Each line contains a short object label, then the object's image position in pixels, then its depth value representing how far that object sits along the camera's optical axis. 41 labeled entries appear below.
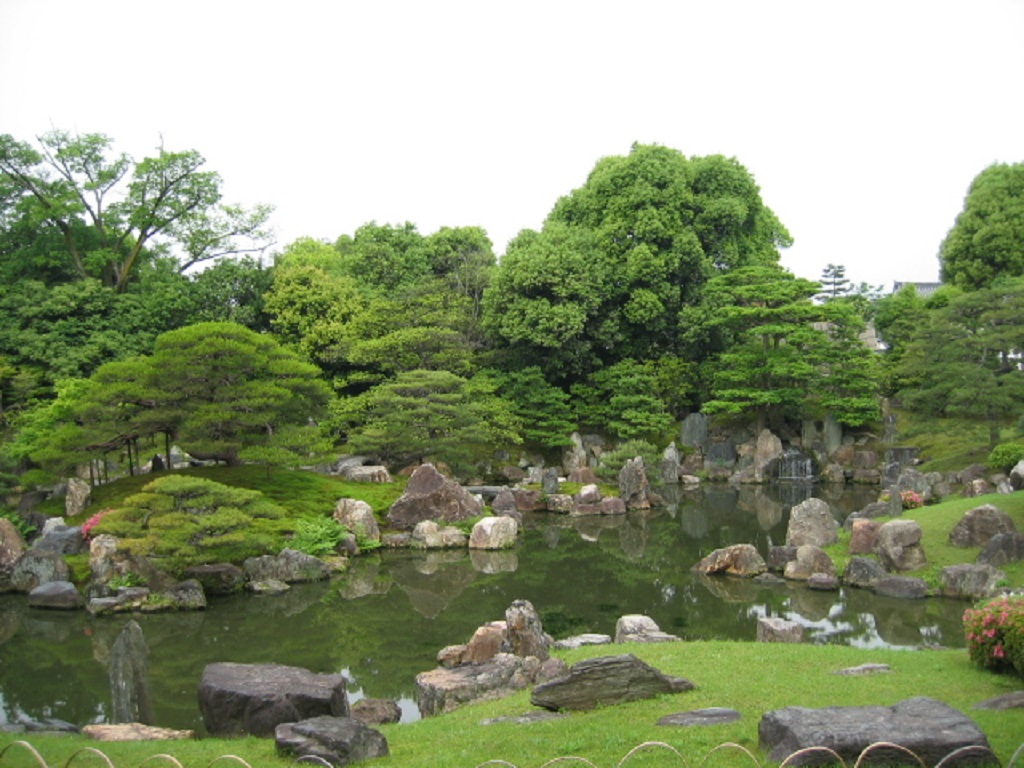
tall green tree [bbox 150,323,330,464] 23.88
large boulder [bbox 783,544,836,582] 20.02
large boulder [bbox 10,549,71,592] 20.59
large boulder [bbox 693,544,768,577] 21.05
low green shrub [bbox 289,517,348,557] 22.95
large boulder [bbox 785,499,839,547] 21.84
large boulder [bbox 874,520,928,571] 19.38
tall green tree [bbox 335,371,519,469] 30.89
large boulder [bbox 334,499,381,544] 24.92
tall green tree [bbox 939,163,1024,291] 43.25
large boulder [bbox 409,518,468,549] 25.38
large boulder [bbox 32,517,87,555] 21.61
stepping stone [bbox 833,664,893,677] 11.25
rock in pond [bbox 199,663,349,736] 10.31
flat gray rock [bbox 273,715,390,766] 8.57
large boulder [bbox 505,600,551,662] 13.84
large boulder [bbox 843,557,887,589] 19.09
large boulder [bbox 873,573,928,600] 18.14
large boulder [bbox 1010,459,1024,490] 23.52
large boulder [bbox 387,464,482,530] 26.48
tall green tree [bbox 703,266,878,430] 38.31
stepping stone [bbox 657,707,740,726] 8.75
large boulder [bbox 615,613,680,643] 14.93
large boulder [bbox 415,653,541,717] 12.02
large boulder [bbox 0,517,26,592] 20.84
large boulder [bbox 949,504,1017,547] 19.36
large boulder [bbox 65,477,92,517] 24.42
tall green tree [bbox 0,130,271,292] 36.89
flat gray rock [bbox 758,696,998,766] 6.86
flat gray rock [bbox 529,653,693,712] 9.82
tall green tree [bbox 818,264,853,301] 48.28
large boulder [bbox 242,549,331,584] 21.19
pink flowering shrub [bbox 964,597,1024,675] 10.05
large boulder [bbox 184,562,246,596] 20.17
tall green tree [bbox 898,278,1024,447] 29.86
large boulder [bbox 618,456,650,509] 32.22
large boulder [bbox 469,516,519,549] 25.09
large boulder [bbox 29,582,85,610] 19.28
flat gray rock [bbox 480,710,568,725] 9.54
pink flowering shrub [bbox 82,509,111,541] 21.52
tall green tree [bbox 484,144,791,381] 38.41
